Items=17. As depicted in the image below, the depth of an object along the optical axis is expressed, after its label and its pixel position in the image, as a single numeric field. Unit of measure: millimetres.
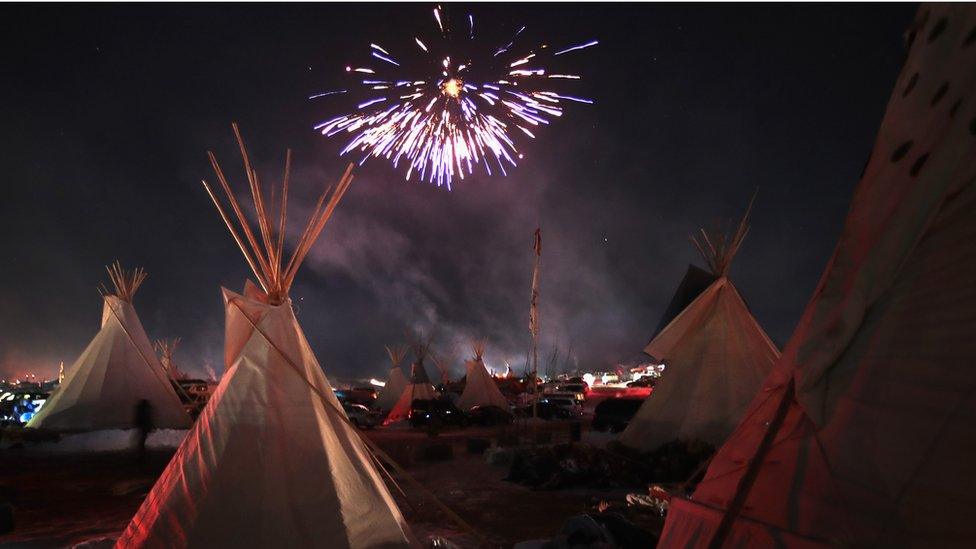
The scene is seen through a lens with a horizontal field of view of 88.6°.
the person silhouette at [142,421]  9578
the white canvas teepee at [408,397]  19516
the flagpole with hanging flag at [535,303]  10484
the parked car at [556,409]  20778
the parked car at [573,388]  28630
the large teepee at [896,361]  1976
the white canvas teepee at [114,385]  11617
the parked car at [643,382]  39406
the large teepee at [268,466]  3652
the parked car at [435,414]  17250
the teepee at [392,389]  23500
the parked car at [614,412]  13922
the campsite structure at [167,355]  24031
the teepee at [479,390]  21750
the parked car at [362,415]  17859
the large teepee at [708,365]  8898
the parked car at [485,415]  19406
